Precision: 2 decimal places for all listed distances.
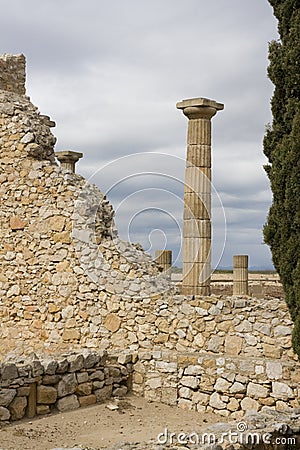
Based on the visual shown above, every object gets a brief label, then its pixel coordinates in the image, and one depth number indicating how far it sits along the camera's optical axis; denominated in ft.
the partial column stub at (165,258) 54.70
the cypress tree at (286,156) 26.94
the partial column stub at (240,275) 59.16
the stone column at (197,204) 37.91
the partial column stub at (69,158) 50.52
